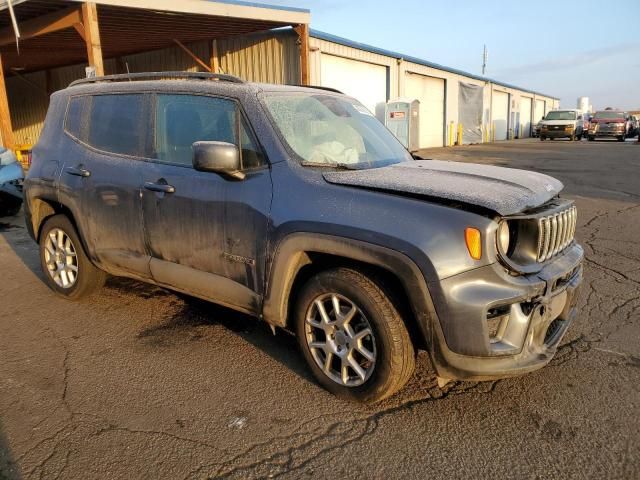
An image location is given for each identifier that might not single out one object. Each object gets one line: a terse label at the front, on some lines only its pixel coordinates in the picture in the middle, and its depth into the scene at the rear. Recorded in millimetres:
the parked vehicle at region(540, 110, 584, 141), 32281
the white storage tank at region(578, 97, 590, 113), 62219
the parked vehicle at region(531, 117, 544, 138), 33684
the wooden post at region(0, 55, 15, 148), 12258
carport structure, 10945
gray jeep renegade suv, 2525
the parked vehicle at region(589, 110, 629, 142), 31734
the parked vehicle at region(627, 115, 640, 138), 35062
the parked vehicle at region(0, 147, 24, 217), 8273
